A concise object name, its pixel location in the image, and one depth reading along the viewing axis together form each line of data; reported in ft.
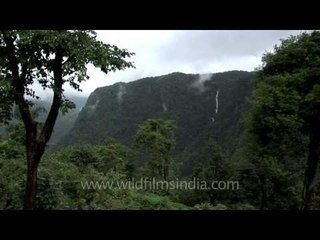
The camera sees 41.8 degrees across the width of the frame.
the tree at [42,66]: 23.81
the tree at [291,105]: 40.93
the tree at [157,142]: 78.38
